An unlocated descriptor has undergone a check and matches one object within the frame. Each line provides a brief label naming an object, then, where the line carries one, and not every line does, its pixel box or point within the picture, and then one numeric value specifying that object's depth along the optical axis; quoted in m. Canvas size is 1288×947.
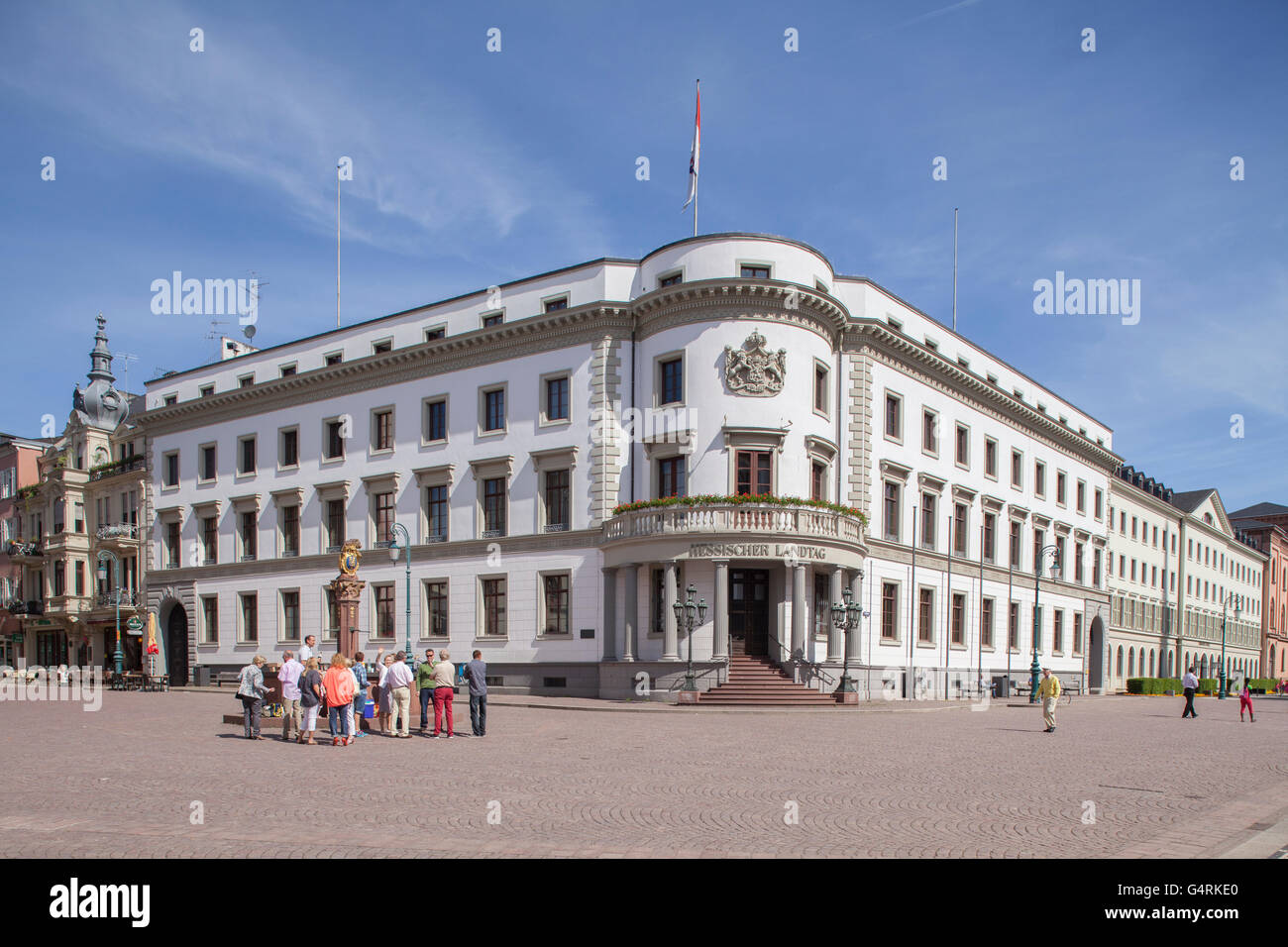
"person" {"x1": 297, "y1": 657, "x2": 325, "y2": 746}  20.16
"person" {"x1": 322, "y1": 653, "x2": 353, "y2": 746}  19.89
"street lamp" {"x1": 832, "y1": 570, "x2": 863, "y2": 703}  35.03
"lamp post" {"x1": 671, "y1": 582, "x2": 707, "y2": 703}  33.25
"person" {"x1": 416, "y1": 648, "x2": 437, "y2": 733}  22.27
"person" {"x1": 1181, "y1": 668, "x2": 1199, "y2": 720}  33.53
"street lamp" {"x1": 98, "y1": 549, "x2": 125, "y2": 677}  49.75
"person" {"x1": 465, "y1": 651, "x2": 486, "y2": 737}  21.81
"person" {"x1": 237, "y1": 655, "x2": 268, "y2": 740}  20.86
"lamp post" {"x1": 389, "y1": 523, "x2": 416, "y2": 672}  43.54
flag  40.12
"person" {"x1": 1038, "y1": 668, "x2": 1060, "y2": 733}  25.19
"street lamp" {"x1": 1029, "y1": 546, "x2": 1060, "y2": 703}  42.87
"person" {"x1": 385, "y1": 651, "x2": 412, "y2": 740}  22.03
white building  36.50
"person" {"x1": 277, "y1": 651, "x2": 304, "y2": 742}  20.77
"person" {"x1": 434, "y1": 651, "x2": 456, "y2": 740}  21.75
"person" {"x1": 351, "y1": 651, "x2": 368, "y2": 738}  22.59
